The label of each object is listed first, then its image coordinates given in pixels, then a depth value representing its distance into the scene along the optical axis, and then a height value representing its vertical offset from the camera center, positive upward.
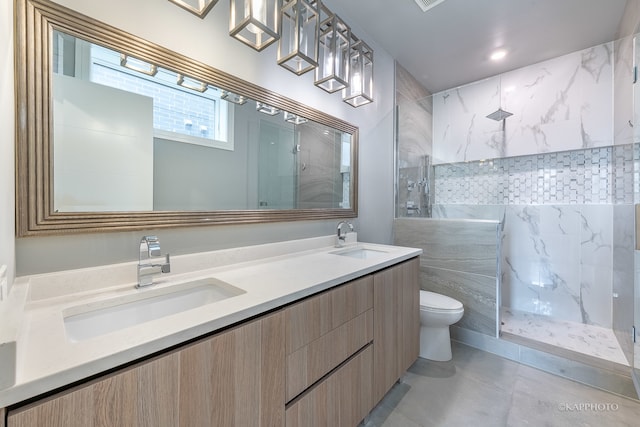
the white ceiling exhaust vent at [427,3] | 1.87 +1.49
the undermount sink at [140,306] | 0.83 -0.35
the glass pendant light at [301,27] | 1.30 +0.95
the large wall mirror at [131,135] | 0.86 +0.32
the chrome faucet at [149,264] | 0.99 -0.20
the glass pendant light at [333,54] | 1.54 +0.97
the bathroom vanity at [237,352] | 0.54 -0.39
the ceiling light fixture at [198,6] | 0.99 +0.78
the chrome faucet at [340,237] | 1.95 -0.19
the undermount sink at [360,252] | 1.86 -0.29
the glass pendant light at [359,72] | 1.73 +0.94
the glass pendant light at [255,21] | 1.07 +0.81
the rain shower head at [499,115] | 2.73 +1.02
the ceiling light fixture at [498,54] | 2.42 +1.47
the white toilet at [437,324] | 1.89 -0.83
